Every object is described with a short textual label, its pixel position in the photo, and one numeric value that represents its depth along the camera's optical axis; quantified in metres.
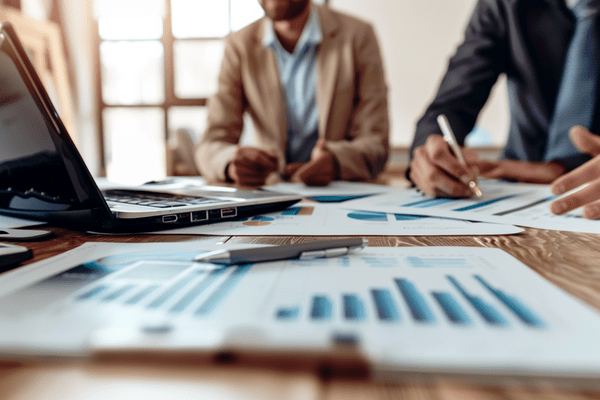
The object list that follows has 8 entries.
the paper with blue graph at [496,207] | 0.38
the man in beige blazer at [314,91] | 1.10
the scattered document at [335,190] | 0.58
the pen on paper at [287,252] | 0.23
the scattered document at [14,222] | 0.36
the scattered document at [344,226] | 0.34
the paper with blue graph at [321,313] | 0.13
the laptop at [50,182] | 0.28
